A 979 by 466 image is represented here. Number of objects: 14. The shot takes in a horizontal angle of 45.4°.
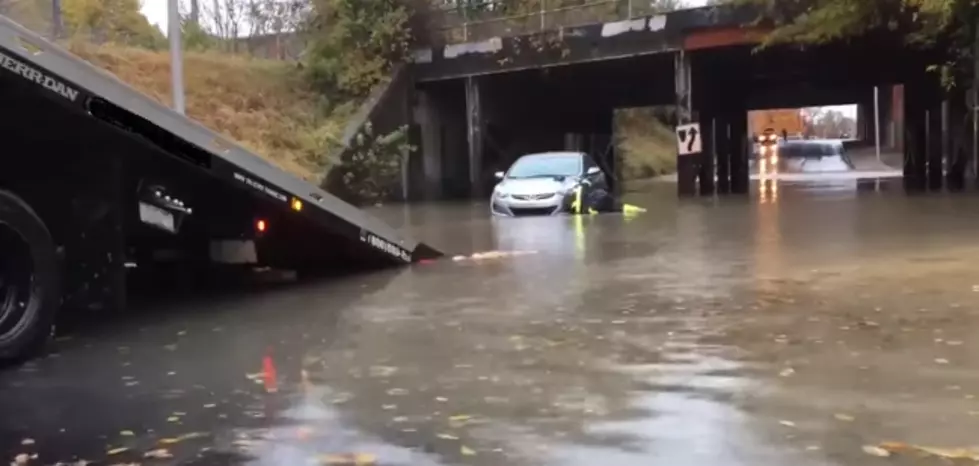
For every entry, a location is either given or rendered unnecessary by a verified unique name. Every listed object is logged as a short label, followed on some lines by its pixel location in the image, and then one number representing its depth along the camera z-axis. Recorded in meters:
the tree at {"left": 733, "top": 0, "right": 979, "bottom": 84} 25.19
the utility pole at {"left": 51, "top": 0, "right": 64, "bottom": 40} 28.61
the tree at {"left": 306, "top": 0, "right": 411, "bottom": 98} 33.50
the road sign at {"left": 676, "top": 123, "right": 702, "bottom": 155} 28.75
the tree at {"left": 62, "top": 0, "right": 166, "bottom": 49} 34.91
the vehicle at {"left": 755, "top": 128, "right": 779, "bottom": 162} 73.44
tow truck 7.30
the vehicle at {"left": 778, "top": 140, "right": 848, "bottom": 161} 59.44
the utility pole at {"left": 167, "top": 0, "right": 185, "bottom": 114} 20.45
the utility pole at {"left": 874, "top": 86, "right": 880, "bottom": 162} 67.53
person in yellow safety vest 23.13
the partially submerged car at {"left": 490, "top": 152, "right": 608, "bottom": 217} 22.98
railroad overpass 28.91
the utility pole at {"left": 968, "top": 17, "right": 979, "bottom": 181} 25.08
